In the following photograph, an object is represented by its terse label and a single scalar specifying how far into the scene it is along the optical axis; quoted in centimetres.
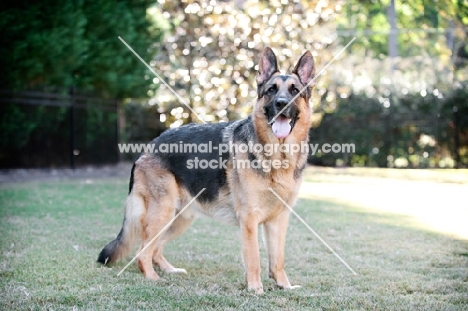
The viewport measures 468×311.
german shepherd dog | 505
